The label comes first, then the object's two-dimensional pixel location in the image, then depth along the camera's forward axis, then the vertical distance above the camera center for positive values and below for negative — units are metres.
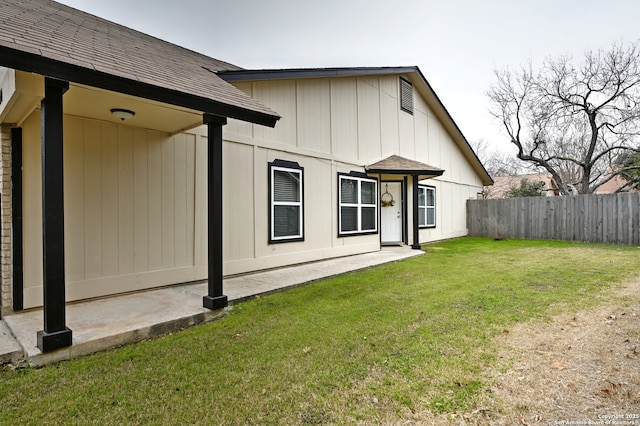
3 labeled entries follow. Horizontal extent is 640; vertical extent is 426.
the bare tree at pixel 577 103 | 15.35 +5.40
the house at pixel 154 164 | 3.13 +0.81
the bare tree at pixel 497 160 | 29.44 +4.84
